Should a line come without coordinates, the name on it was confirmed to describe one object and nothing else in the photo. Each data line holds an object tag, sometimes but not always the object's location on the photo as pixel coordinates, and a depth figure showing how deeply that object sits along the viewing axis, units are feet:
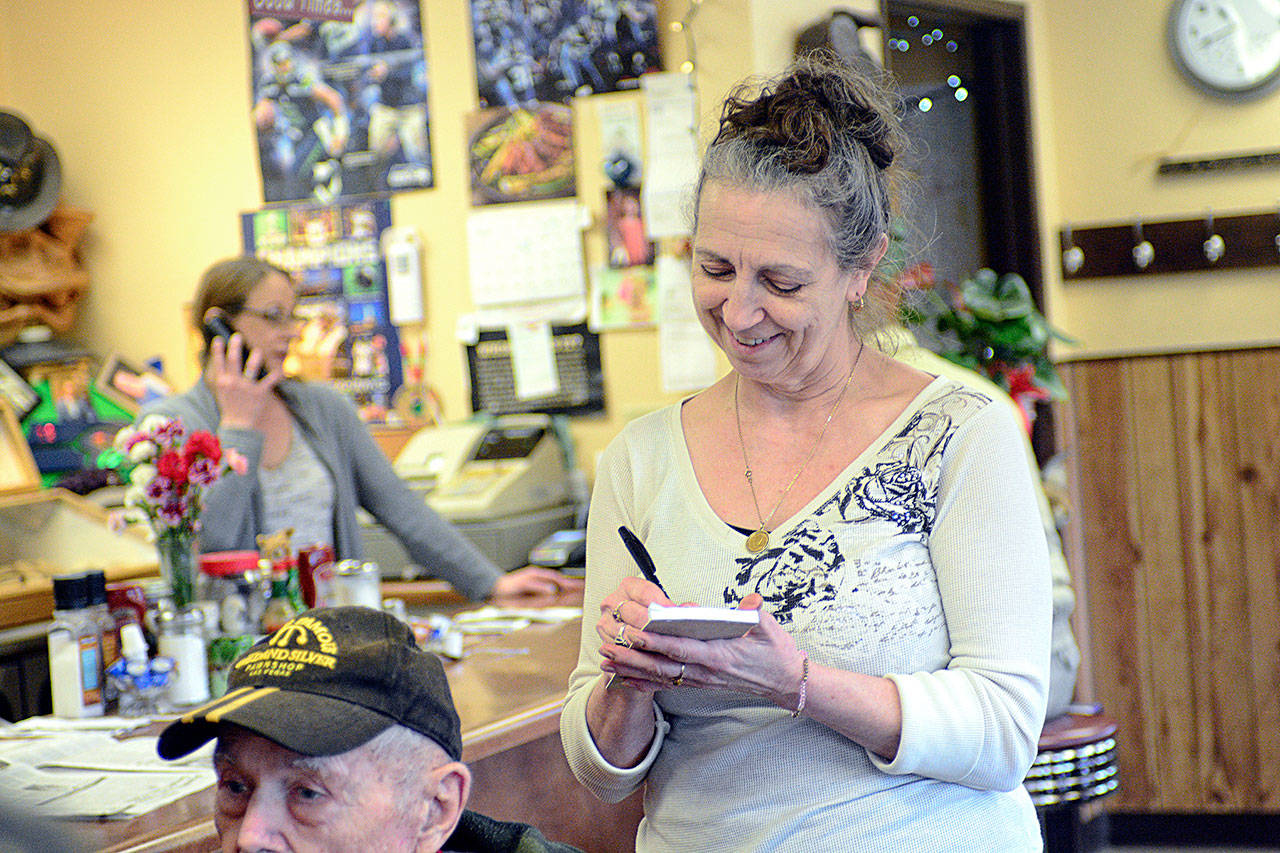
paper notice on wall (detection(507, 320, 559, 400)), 13.30
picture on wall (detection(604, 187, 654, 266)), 12.67
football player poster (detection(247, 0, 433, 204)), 13.79
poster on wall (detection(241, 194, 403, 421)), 14.26
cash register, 11.62
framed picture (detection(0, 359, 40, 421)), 14.67
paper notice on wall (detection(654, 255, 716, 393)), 12.10
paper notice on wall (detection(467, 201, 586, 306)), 13.08
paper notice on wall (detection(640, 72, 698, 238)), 12.06
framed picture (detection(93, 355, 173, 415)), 15.25
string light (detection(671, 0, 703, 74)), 11.68
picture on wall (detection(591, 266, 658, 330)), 12.69
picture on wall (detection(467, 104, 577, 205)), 13.01
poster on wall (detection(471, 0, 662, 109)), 12.33
